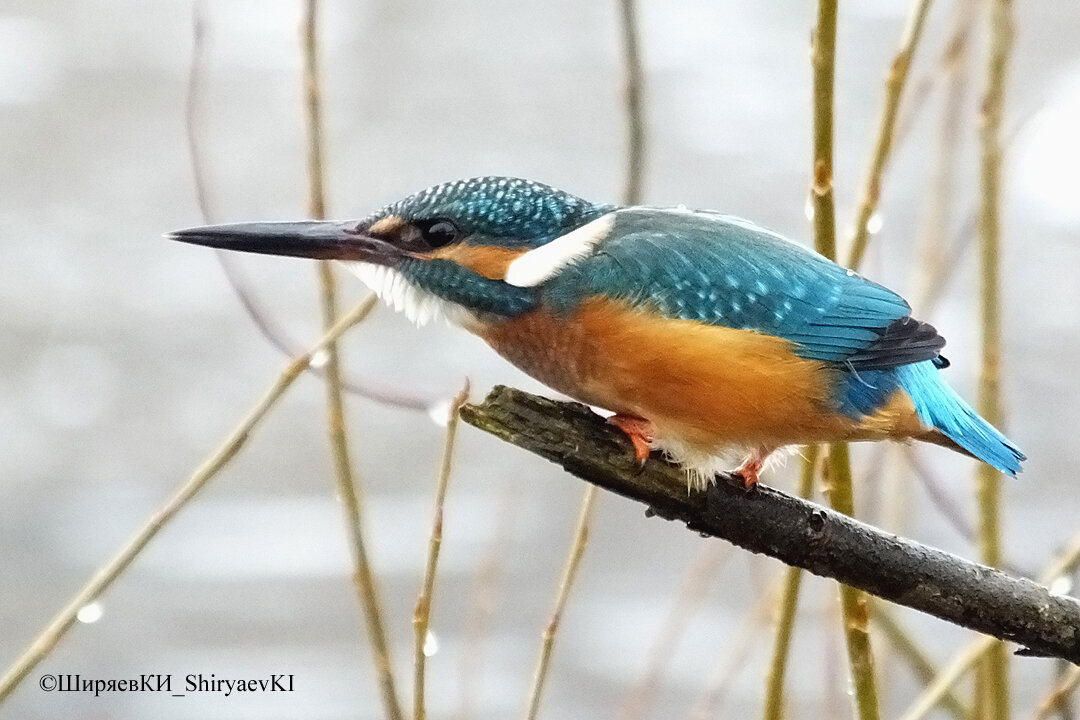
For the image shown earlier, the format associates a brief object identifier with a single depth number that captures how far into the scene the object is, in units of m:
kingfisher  3.28
